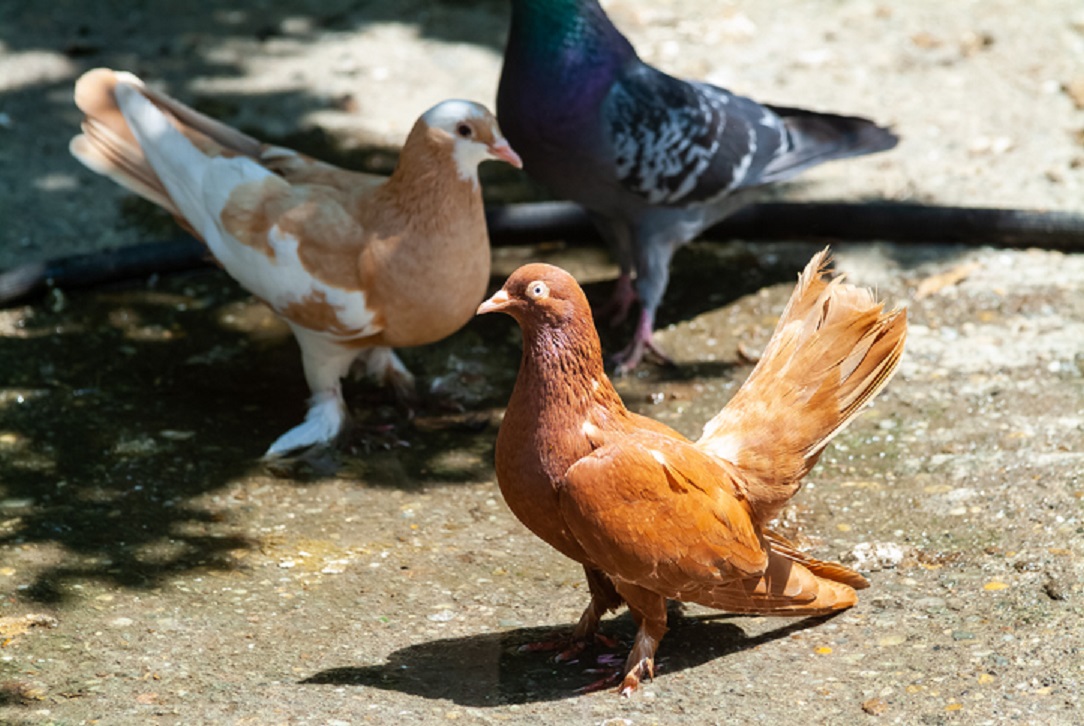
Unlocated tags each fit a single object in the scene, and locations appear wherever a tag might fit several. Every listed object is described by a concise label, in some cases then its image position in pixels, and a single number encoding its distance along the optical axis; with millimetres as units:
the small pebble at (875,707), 6805
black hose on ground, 12422
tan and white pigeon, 9766
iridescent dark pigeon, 11469
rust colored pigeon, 6949
